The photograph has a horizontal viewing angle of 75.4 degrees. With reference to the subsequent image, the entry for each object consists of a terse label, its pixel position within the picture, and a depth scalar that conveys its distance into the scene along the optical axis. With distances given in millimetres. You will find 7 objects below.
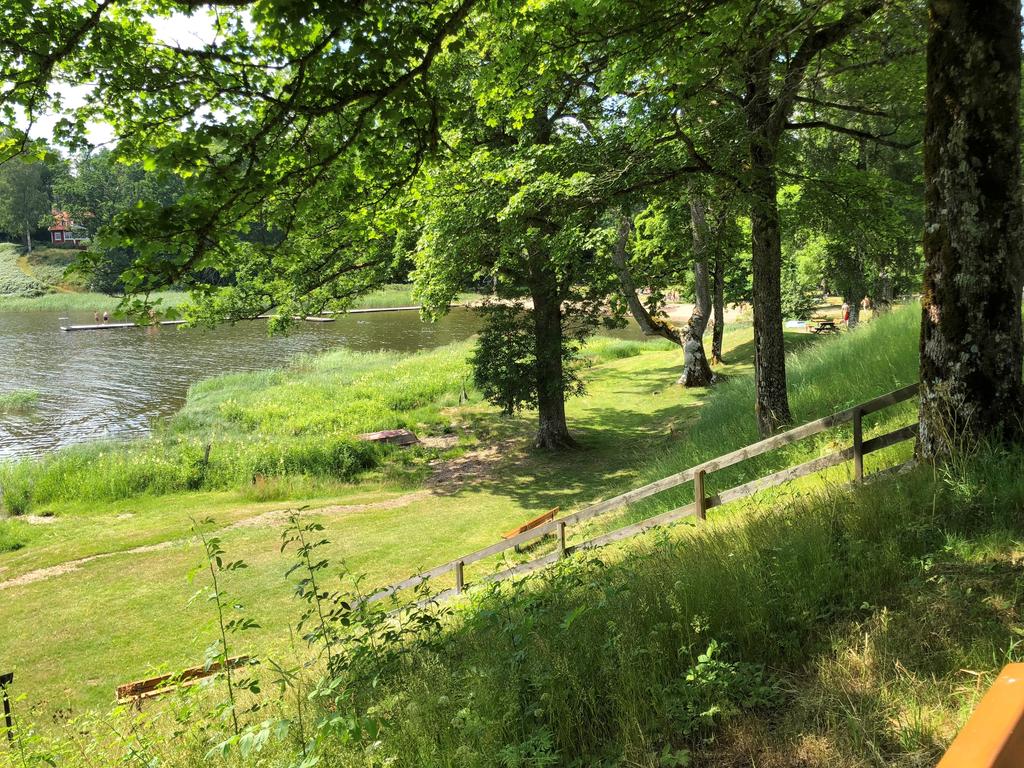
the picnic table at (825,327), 28906
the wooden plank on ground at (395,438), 21453
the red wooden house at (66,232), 96250
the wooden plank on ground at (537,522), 11588
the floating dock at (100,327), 52875
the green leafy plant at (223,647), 3977
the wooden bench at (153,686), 5853
